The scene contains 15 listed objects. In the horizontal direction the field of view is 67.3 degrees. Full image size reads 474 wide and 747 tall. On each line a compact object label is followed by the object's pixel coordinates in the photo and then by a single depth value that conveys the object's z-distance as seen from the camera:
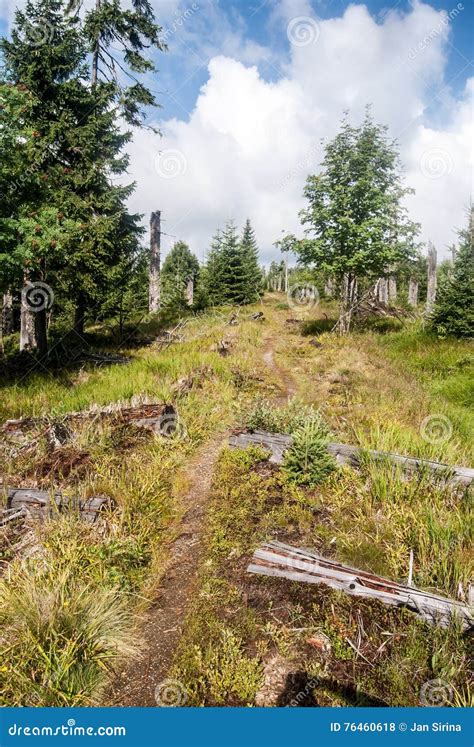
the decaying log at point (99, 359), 12.19
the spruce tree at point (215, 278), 29.34
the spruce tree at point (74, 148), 12.48
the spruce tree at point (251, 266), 31.08
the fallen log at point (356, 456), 4.79
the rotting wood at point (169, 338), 15.28
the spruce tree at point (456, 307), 13.24
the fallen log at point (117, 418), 6.81
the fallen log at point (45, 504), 4.56
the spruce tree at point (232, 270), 28.27
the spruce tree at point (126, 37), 13.80
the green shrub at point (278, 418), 6.49
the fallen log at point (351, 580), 3.15
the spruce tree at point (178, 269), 36.12
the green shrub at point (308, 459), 5.33
